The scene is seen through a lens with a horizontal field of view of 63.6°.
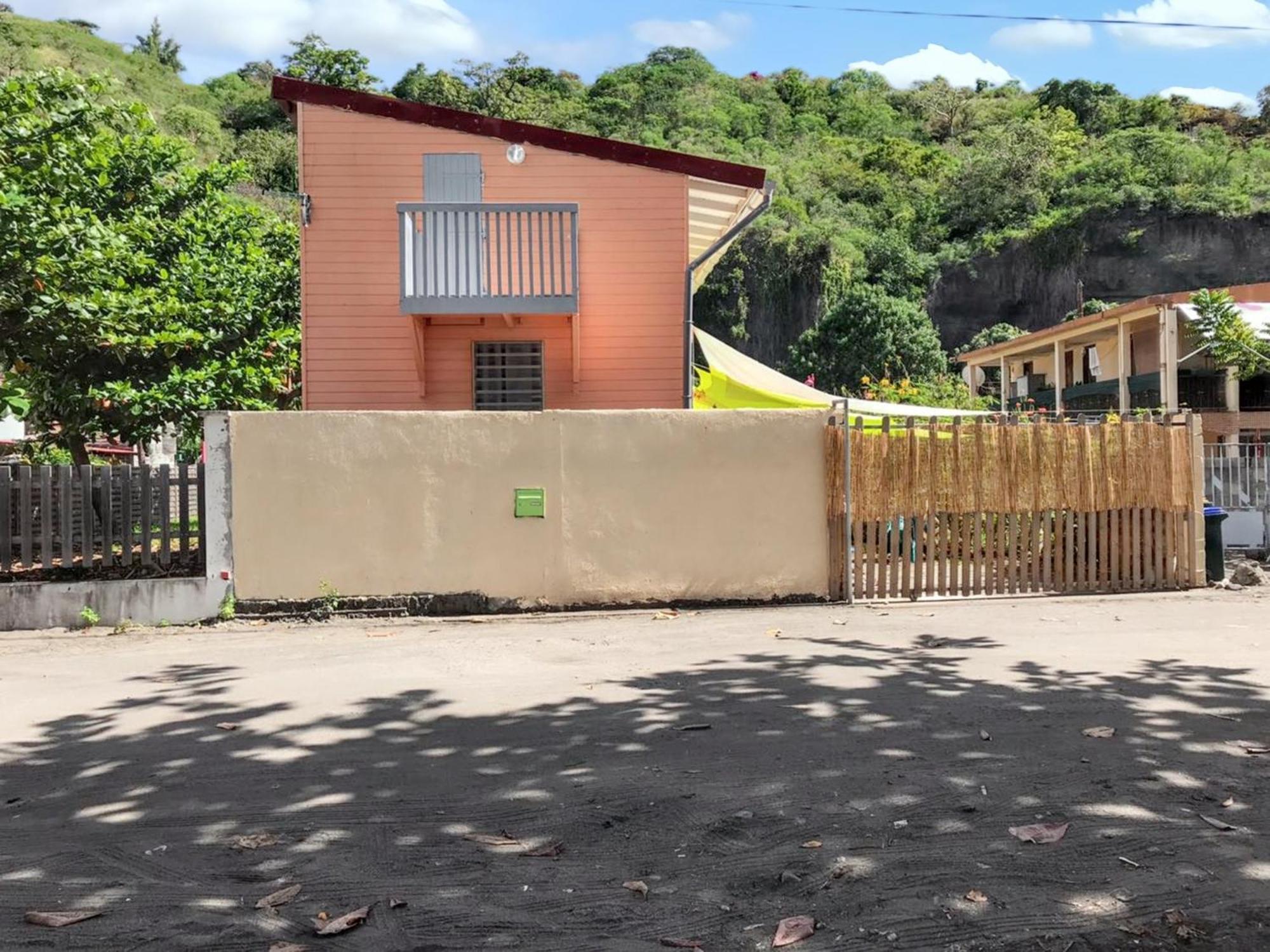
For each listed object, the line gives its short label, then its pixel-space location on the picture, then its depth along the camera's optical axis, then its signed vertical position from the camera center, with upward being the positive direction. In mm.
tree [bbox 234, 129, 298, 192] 66875 +22625
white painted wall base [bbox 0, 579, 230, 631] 9766 -1019
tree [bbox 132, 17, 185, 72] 112700 +49912
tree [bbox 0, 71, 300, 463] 11398 +2954
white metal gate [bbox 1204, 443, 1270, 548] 14852 -192
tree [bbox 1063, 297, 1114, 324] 49594 +8557
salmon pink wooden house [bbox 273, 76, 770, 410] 14109 +3248
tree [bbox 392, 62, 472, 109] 70075 +28537
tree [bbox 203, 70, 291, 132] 82625 +32391
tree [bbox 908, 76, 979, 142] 92562 +34752
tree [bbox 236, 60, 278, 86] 100562 +42016
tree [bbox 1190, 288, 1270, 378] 23766 +3343
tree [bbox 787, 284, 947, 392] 40156 +5480
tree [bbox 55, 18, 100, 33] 115812 +53744
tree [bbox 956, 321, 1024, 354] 52000 +7538
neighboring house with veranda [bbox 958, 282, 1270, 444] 28750 +3554
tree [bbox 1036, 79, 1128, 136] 82375 +32333
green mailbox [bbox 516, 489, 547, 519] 10109 -148
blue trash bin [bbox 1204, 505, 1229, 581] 11758 -781
